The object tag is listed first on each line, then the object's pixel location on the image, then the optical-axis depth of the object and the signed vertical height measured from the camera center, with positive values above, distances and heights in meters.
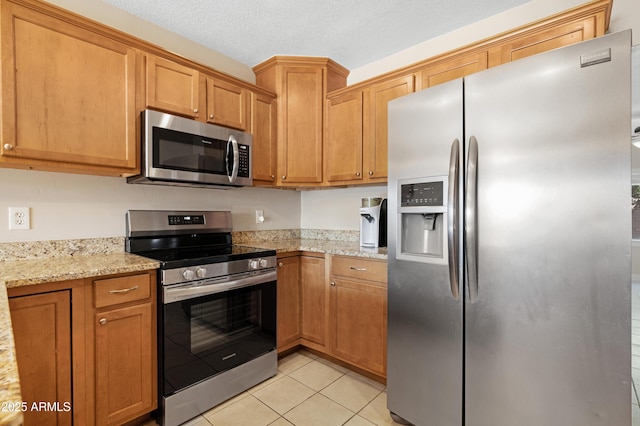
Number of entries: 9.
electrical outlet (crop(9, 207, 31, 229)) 1.66 -0.04
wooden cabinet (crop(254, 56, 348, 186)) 2.64 +0.82
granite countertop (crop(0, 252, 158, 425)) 0.47 -0.28
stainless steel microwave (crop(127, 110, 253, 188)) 1.85 +0.39
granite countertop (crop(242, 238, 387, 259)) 2.05 -0.30
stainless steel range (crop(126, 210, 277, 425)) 1.66 -0.62
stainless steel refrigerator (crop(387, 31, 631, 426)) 1.10 -0.15
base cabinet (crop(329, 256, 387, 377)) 1.98 -0.71
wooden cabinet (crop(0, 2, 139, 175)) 1.43 +0.60
